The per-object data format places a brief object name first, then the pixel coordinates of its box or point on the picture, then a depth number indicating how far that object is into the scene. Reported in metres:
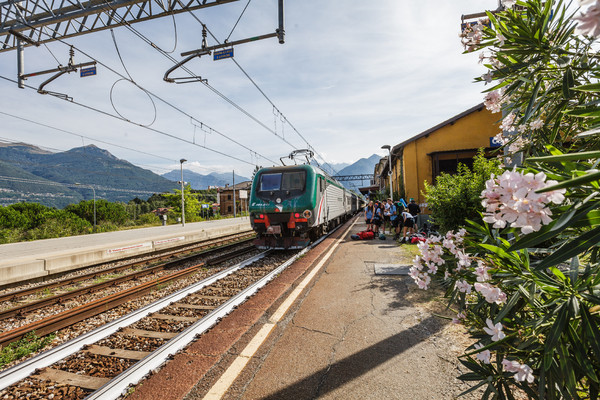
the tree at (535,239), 0.96
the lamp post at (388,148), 18.57
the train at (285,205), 9.41
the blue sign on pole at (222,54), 7.70
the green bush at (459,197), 6.51
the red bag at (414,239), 9.37
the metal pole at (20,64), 8.41
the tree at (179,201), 51.00
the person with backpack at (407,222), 10.18
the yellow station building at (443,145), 14.77
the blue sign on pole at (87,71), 9.21
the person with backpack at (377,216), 12.27
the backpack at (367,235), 11.53
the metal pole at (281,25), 6.86
